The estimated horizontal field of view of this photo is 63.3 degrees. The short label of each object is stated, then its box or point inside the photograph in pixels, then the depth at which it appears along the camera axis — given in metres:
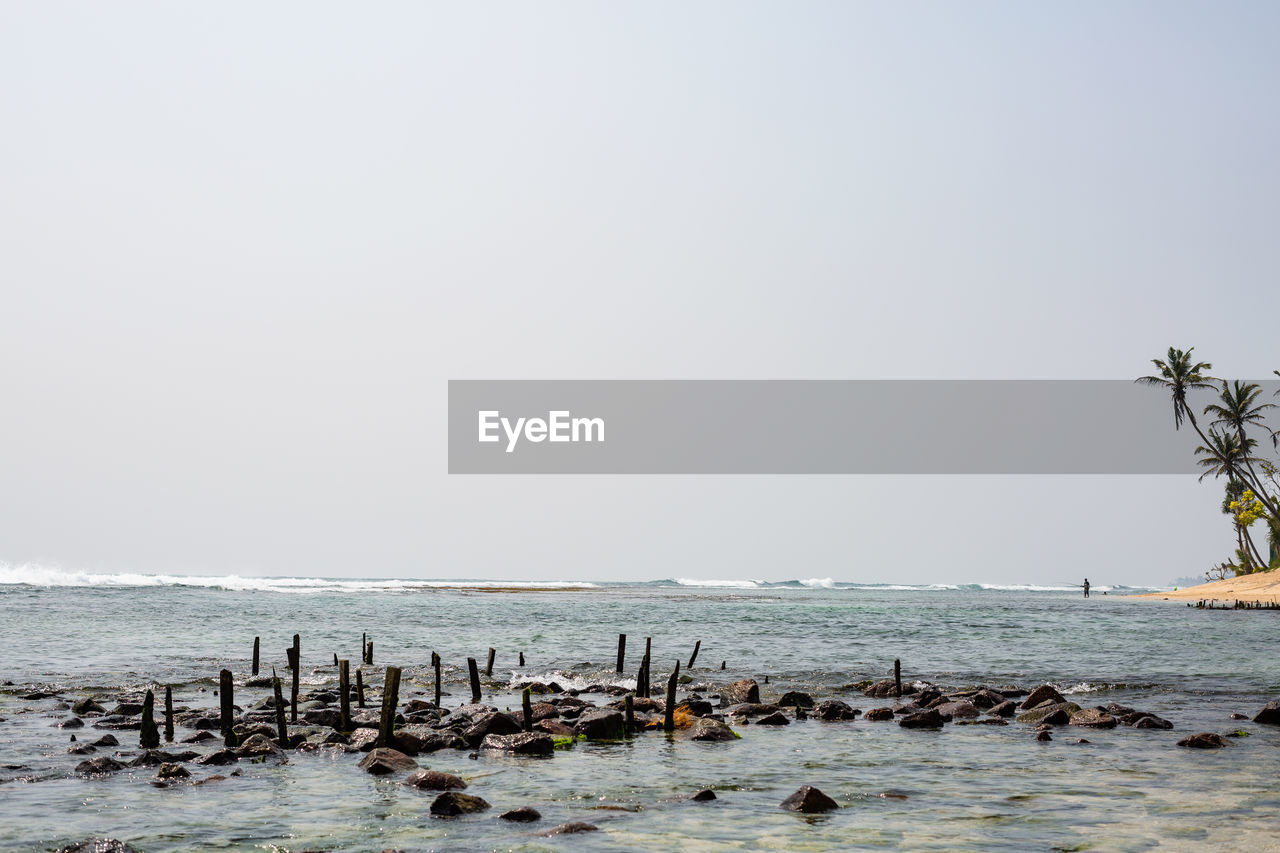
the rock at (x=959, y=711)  25.84
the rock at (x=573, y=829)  14.22
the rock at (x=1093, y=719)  24.09
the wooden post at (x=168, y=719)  19.50
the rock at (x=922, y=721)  24.59
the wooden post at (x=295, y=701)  22.97
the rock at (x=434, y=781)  16.86
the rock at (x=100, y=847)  13.04
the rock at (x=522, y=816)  14.89
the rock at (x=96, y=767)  17.64
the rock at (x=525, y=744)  20.19
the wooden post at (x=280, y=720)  19.73
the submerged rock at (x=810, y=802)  15.83
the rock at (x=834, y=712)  25.90
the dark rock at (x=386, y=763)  17.95
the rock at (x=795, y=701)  27.47
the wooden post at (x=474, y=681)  26.34
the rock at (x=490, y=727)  21.00
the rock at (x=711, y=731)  22.25
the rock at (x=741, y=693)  28.11
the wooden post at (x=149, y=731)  19.17
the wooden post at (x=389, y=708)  18.42
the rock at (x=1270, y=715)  24.44
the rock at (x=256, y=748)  19.05
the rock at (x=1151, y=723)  24.12
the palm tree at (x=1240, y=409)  93.62
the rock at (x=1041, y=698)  27.19
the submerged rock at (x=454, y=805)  15.08
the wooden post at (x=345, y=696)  20.34
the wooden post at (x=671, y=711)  22.66
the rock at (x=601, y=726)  22.16
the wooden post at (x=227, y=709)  19.34
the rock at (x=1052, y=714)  24.66
